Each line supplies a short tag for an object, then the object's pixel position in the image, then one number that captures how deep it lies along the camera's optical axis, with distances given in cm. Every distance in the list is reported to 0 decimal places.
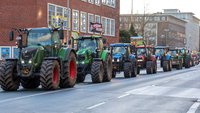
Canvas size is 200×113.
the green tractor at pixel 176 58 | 5434
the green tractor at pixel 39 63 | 2023
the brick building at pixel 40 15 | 5294
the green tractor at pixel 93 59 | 2647
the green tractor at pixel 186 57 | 5966
